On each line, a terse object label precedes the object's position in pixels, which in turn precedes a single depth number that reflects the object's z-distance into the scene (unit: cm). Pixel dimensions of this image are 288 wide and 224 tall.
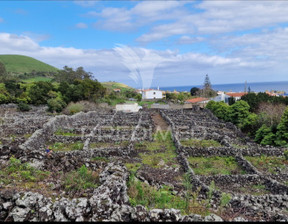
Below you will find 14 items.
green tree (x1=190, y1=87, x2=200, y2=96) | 10196
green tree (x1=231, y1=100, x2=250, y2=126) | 2728
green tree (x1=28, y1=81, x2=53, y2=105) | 4247
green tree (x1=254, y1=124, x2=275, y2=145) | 1897
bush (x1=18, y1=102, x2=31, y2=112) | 3675
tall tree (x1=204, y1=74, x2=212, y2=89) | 9275
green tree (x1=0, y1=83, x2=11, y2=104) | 4028
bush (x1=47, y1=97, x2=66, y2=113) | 3732
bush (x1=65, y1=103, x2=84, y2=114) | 3588
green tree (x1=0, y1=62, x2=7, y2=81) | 6717
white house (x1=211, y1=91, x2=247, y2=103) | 5778
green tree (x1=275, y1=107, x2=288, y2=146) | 1792
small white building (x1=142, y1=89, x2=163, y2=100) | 7593
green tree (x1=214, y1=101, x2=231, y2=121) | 3080
